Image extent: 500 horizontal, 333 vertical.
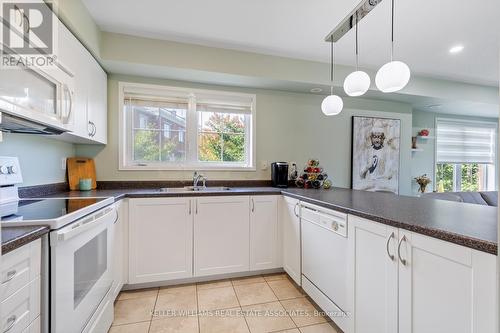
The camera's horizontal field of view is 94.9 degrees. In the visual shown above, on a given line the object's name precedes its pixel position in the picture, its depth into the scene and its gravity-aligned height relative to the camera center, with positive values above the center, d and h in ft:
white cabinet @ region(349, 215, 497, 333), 2.65 -1.66
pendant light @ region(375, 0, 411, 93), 4.57 +1.83
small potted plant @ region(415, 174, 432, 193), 12.36 -0.82
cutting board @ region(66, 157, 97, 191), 7.32 -0.19
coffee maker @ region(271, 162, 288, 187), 8.96 -0.33
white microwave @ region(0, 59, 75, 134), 3.53 +1.17
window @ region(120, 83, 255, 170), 8.50 +1.45
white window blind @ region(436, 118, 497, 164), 13.74 +1.57
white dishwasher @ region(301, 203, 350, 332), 4.88 -2.26
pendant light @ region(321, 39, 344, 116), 6.40 +1.71
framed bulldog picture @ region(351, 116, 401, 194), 10.71 +0.60
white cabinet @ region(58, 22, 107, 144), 5.13 +2.10
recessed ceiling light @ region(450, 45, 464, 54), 7.65 +4.02
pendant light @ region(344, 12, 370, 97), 5.36 +1.97
